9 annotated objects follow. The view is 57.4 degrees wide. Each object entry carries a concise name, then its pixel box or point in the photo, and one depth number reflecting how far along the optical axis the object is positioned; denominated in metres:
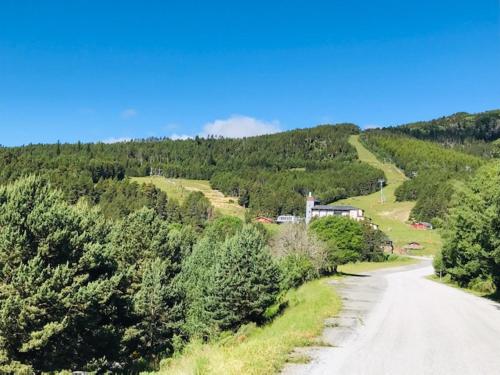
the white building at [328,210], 170.38
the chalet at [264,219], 177.25
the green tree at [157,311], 40.92
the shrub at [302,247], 64.94
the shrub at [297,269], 57.04
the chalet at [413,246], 141.25
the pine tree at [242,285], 38.09
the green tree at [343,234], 97.50
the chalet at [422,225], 167.12
